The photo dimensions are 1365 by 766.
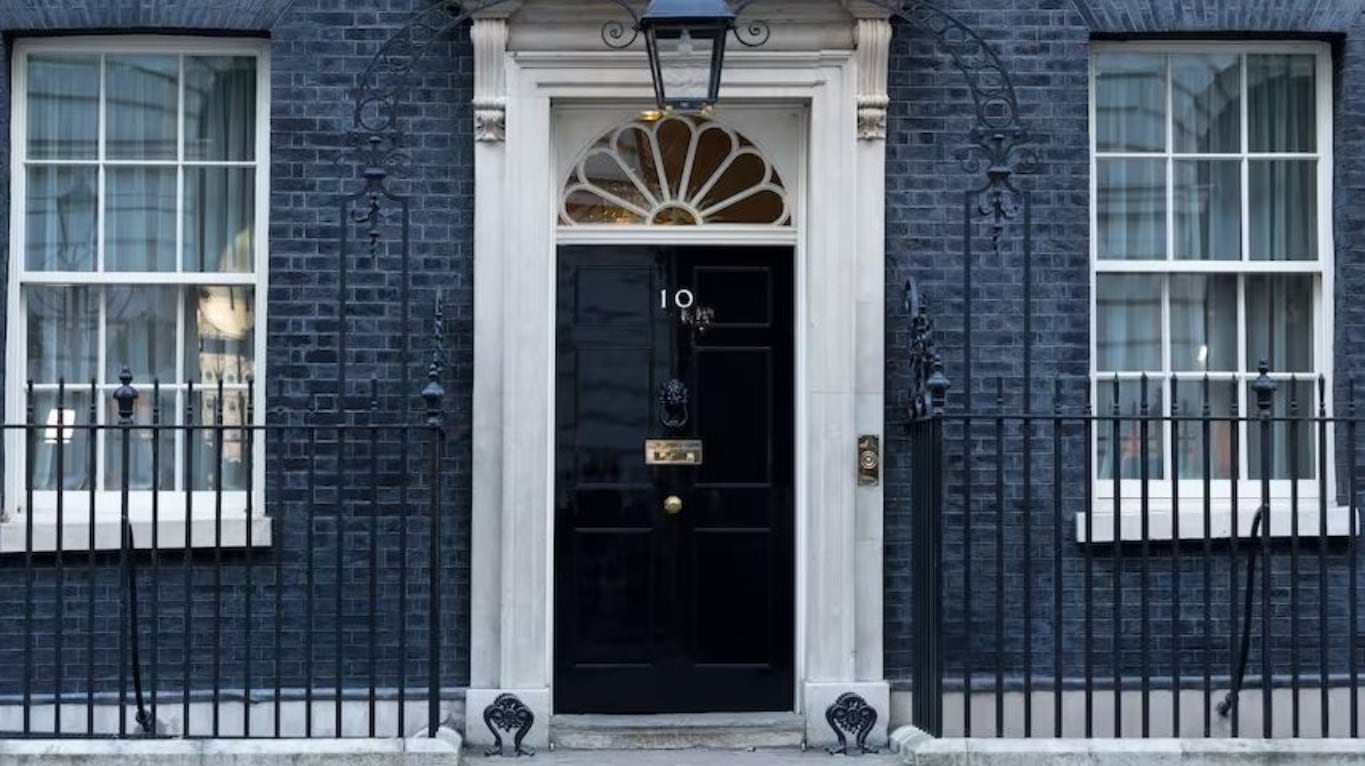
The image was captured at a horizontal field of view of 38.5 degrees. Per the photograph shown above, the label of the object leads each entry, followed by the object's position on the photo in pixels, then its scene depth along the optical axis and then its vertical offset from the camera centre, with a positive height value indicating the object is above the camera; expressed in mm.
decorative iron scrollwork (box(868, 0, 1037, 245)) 9633 +1440
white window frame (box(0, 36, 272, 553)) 9539 +357
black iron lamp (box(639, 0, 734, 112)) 8484 +1631
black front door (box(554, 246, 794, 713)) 9797 -382
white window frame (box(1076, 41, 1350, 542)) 9727 +357
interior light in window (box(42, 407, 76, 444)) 9500 -79
